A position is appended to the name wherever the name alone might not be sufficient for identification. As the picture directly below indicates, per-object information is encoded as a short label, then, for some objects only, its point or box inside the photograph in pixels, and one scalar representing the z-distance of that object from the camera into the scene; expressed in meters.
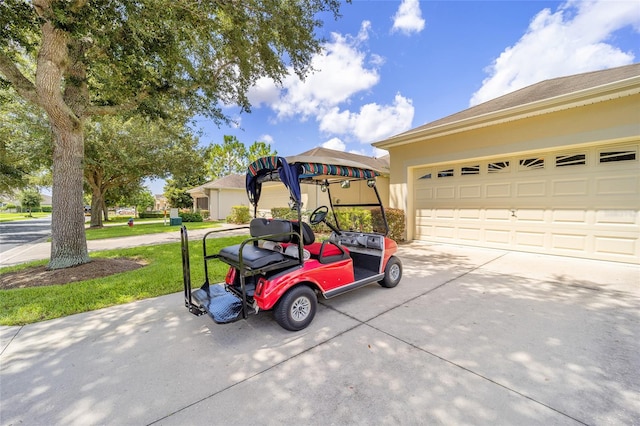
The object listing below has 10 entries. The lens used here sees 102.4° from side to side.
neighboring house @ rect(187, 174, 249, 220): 20.33
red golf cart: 2.73
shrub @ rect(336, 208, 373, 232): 8.79
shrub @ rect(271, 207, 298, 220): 12.44
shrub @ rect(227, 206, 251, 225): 16.25
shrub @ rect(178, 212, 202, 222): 19.55
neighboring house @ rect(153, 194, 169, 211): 50.64
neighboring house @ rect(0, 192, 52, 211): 55.46
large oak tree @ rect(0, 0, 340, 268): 3.95
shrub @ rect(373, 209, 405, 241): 8.00
